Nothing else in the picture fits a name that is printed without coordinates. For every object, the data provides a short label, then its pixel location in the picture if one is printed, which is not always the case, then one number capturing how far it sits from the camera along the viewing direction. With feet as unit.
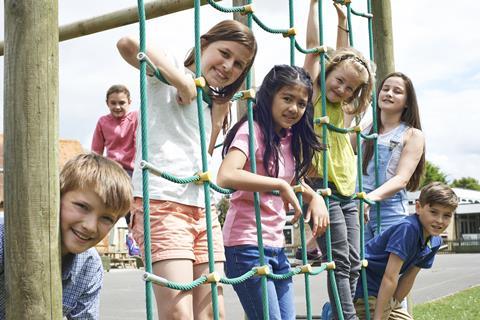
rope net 6.42
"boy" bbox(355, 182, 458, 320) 10.27
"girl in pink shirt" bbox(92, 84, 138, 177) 15.84
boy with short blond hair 5.66
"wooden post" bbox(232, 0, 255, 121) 10.36
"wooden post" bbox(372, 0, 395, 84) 12.64
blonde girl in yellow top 9.62
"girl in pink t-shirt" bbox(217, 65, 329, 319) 7.97
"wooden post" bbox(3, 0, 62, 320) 5.24
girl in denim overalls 10.99
